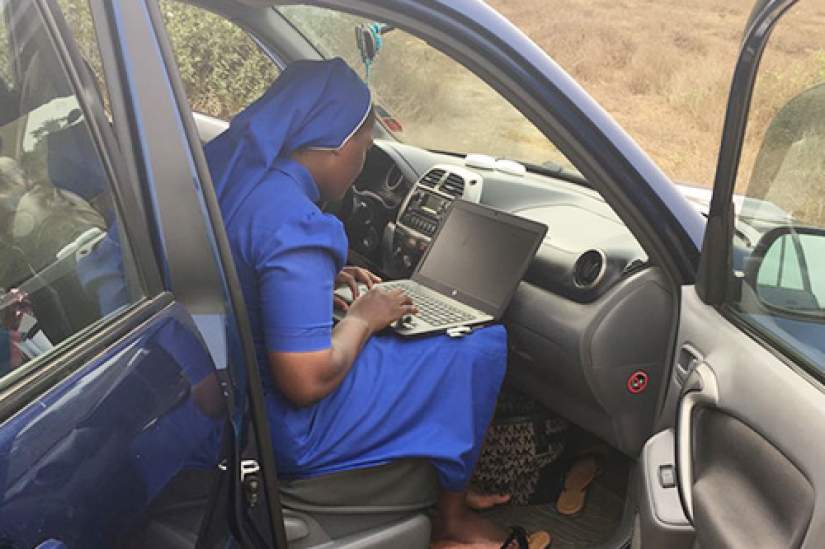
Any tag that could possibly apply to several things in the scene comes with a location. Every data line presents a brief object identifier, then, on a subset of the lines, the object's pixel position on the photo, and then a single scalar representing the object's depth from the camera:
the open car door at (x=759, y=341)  1.52
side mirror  1.65
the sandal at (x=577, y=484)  2.76
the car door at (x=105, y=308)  1.07
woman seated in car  1.86
